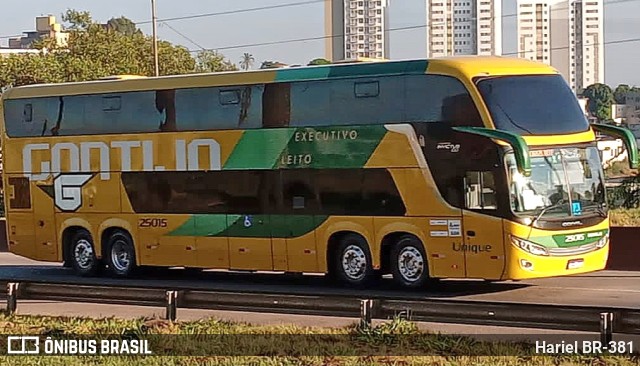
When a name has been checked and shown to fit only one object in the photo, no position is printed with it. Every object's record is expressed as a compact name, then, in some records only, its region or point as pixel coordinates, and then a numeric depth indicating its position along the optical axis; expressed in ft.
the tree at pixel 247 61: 386.48
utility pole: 176.65
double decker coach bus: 62.69
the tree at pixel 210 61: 267.53
